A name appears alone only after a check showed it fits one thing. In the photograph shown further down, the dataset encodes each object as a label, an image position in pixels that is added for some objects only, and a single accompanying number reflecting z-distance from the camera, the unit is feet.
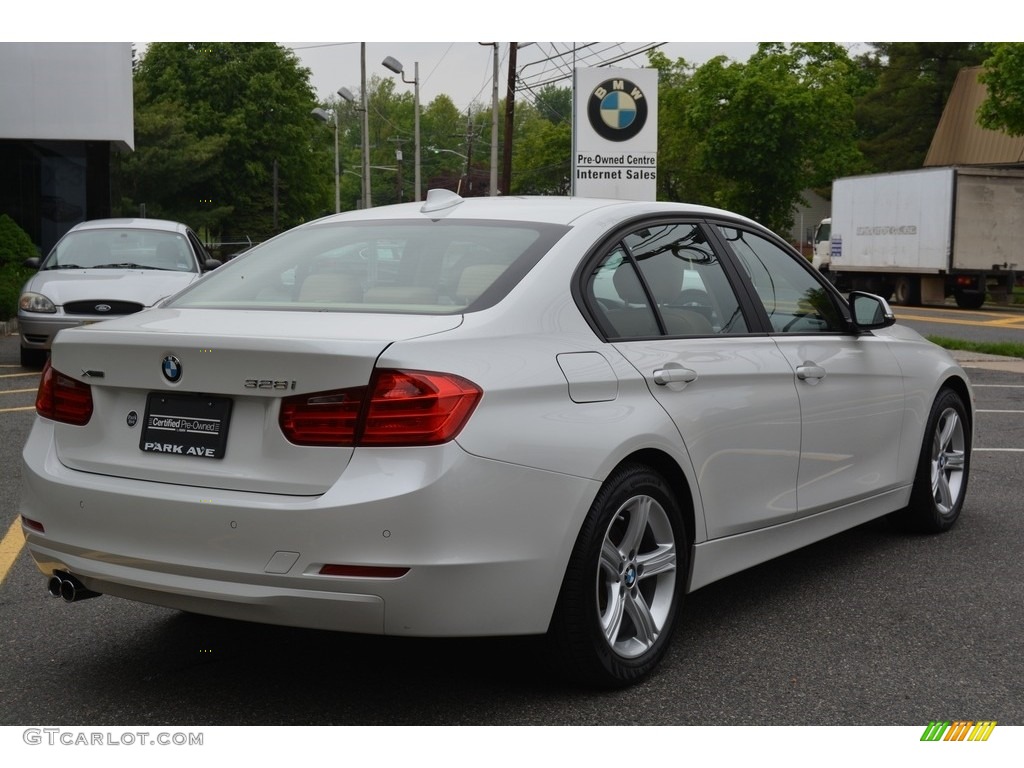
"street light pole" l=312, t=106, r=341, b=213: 197.16
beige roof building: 172.10
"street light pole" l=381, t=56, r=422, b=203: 162.81
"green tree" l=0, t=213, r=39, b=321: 68.54
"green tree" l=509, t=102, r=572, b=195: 307.78
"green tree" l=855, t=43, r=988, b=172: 200.34
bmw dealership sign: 64.59
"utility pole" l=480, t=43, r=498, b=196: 129.59
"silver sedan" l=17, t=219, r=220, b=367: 44.57
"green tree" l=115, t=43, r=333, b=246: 226.99
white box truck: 106.52
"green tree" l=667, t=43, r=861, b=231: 187.32
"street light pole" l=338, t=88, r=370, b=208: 159.73
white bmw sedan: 11.69
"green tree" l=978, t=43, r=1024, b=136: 118.01
